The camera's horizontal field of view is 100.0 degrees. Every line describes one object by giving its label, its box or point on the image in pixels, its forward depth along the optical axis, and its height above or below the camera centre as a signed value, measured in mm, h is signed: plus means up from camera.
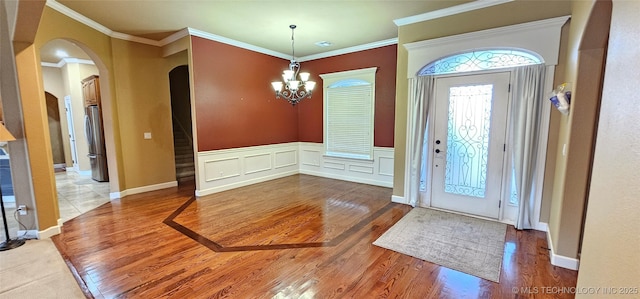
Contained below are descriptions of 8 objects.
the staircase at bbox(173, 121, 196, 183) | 6707 -767
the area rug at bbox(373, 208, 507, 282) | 2713 -1353
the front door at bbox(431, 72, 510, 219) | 3719 -228
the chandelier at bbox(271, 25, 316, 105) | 4266 +732
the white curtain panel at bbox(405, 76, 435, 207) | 4180 +93
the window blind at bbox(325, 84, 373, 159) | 5879 +136
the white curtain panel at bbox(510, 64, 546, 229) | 3359 -43
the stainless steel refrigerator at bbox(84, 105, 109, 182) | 6023 -330
